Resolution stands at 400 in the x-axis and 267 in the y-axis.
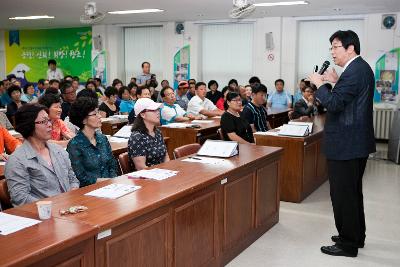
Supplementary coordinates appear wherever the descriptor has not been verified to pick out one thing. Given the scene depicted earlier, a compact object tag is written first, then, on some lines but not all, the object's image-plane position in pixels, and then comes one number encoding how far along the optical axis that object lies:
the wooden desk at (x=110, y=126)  6.62
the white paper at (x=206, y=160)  3.54
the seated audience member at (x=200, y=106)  7.76
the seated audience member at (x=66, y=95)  5.77
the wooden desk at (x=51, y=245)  1.67
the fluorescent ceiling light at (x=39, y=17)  10.82
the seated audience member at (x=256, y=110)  5.70
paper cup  2.07
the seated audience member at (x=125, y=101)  7.96
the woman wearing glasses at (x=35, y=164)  2.61
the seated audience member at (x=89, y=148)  3.23
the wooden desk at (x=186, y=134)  6.10
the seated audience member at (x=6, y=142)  4.22
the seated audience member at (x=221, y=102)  9.52
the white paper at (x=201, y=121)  6.90
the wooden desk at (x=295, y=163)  5.04
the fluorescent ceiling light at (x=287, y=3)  8.09
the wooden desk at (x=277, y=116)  8.46
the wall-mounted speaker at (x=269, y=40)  10.48
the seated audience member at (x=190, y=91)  9.66
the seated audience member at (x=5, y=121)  6.41
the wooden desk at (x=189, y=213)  2.24
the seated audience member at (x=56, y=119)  4.40
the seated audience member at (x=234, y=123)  5.02
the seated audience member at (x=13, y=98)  7.53
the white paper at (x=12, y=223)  1.93
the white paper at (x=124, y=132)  5.14
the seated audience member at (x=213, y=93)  10.14
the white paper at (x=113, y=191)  2.53
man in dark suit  3.31
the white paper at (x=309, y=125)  5.31
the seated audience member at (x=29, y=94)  9.98
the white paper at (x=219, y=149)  3.78
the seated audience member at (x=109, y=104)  7.39
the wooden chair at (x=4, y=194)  2.70
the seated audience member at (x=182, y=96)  8.43
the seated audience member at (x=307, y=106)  7.00
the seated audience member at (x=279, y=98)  9.97
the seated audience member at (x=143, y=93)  7.07
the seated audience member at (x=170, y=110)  6.84
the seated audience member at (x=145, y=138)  3.67
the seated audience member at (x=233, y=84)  9.41
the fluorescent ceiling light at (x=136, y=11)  9.35
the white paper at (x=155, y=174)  2.98
